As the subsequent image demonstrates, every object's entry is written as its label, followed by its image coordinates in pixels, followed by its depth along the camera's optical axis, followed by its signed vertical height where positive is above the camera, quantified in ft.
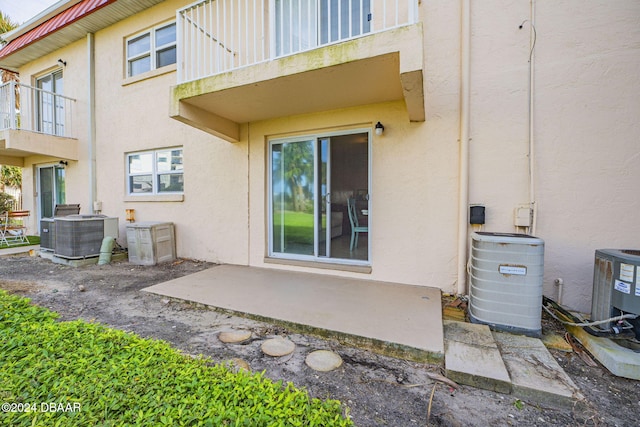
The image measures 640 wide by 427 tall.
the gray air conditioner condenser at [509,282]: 9.08 -2.54
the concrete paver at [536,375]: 6.39 -4.28
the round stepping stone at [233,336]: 9.08 -4.40
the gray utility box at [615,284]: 8.01 -2.35
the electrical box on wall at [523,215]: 11.58 -0.34
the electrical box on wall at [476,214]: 12.19 -0.33
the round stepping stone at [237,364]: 7.43 -4.40
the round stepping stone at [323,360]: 7.67 -4.46
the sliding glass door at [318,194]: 15.58 +0.68
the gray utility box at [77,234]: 18.67 -2.07
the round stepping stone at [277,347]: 8.37 -4.42
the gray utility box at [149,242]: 18.71 -2.59
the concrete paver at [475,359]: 6.84 -4.17
